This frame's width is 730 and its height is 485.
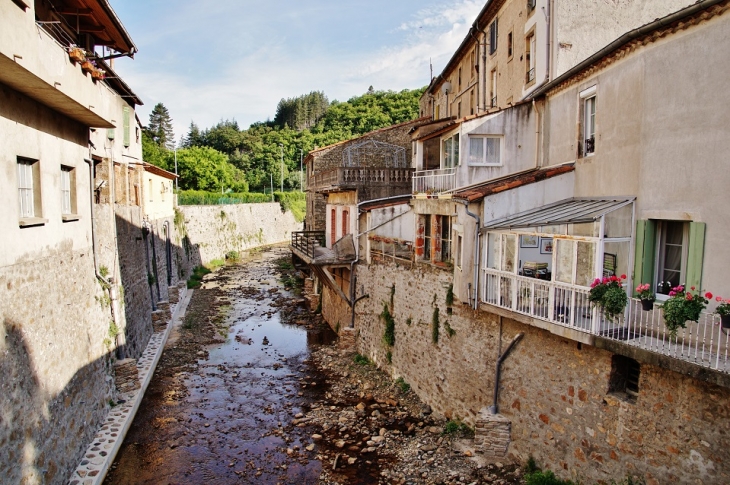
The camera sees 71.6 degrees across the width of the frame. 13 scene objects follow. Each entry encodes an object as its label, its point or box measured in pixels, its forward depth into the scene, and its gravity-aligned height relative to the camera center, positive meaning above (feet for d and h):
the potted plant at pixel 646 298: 26.94 -4.65
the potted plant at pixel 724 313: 22.97 -4.60
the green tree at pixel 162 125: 295.48 +47.24
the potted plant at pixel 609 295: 27.43 -4.67
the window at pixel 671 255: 29.07 -2.58
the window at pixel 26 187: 32.32 +1.02
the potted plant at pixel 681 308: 24.25 -4.71
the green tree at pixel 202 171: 224.94 +15.58
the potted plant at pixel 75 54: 33.85 +10.11
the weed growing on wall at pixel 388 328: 56.44 -13.48
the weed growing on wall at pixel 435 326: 47.70 -11.12
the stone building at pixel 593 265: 26.25 -3.61
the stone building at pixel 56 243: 28.27 -2.95
